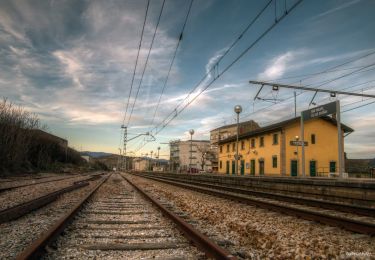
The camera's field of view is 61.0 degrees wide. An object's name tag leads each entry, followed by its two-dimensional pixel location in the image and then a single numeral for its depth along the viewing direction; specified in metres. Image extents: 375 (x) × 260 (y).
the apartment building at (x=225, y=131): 84.62
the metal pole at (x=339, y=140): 17.02
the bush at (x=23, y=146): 33.34
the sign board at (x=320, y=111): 18.47
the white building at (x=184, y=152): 118.78
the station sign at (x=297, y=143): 22.17
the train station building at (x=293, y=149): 38.66
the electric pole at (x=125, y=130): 86.04
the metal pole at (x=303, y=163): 22.04
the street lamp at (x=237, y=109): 29.57
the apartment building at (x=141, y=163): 146.80
